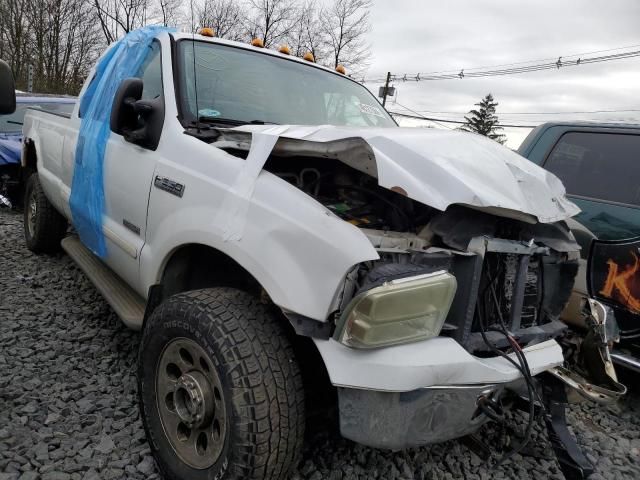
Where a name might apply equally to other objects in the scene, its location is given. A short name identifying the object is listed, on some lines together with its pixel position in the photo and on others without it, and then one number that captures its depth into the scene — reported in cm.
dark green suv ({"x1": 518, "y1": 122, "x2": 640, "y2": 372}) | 312
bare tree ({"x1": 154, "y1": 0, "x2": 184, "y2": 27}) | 2331
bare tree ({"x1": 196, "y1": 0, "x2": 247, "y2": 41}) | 2523
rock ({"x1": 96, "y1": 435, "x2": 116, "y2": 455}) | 222
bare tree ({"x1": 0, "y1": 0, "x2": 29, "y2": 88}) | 2531
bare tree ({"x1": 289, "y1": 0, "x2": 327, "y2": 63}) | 2575
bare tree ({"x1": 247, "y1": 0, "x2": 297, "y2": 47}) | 2547
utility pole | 2405
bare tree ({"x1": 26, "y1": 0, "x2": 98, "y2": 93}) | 2575
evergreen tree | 4766
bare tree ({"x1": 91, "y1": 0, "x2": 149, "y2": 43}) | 2373
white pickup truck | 161
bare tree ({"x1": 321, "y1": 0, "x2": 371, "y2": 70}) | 2611
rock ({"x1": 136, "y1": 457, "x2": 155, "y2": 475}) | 213
